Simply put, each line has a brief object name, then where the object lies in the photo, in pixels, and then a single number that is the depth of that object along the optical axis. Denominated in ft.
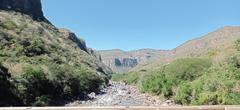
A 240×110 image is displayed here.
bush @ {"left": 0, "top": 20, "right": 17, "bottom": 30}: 86.77
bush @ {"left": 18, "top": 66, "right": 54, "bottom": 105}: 41.08
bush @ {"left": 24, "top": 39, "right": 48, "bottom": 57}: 72.12
